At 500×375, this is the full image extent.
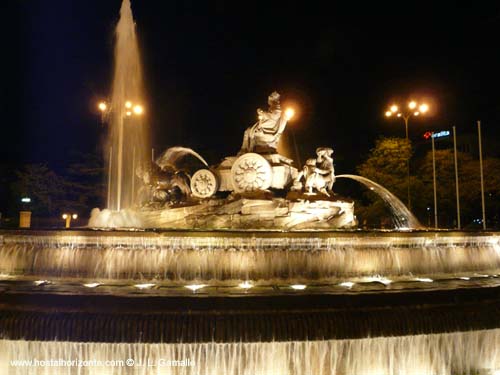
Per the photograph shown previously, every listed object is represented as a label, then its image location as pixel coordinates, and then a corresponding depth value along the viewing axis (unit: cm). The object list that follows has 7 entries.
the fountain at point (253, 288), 796
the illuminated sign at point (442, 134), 6494
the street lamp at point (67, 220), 2817
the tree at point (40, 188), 4197
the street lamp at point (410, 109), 2802
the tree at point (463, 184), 3584
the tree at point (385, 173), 3491
